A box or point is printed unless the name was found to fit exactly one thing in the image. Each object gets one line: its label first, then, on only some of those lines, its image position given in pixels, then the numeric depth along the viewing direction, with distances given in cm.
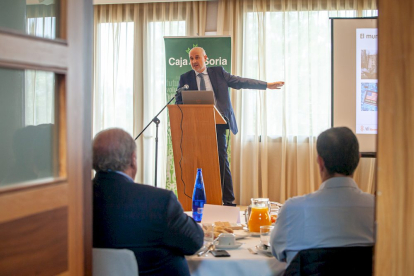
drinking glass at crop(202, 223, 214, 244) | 175
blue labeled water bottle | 228
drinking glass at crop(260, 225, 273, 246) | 169
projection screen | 480
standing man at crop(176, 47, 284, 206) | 458
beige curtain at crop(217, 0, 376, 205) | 594
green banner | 570
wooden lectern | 351
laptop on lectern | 354
